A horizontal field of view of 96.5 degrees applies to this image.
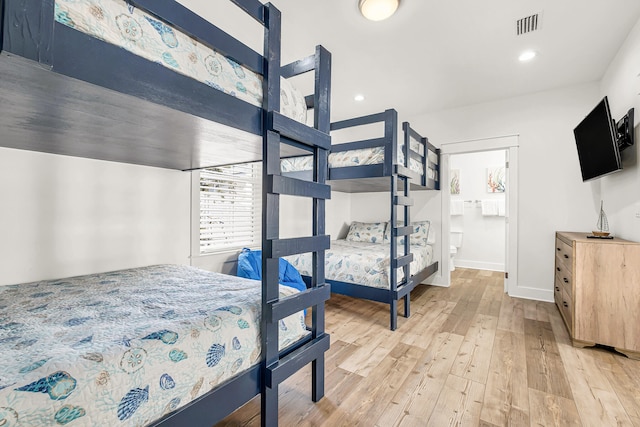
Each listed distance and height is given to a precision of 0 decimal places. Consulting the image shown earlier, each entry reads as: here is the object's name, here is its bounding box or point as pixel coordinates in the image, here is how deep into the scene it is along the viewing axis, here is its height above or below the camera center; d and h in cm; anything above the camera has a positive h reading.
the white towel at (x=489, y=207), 510 +18
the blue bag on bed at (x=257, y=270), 264 -53
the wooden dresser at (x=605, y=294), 201 -56
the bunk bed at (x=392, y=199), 252 +15
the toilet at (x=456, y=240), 545 -45
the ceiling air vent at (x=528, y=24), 212 +149
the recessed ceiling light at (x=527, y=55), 259 +150
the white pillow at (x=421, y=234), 395 -25
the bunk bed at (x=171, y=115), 67 +35
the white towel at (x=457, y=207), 546 +18
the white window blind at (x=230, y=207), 274 +7
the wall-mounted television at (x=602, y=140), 224 +67
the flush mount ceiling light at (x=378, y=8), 192 +143
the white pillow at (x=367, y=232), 418 -25
